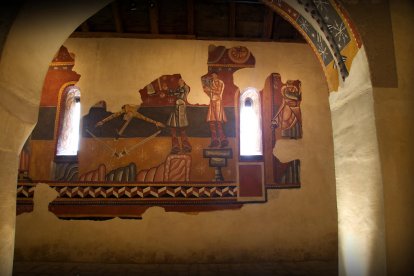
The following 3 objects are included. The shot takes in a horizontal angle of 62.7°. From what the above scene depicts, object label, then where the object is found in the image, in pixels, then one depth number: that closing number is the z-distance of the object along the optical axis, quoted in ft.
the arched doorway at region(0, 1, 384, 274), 9.20
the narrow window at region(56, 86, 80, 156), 23.53
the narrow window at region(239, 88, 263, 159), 23.85
